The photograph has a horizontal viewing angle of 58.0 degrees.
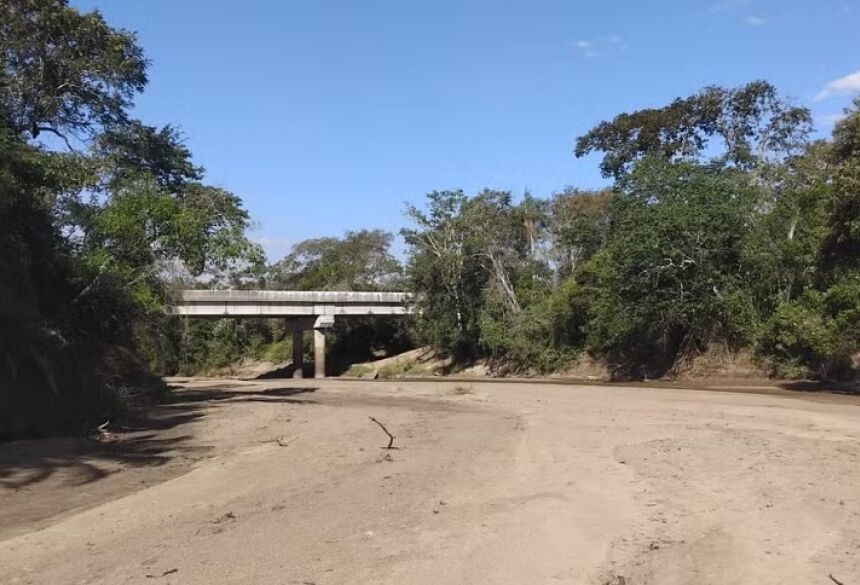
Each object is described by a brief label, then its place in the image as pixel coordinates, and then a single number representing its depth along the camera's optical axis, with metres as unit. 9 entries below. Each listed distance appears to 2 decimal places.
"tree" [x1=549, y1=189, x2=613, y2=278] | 52.97
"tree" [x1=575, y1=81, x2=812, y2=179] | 54.88
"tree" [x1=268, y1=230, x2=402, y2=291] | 74.44
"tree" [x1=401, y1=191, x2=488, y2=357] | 56.41
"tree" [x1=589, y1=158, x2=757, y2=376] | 36.12
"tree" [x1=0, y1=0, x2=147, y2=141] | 29.12
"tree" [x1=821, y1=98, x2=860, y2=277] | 25.05
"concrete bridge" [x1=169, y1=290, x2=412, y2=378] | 63.03
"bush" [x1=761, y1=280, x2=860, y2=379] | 28.64
